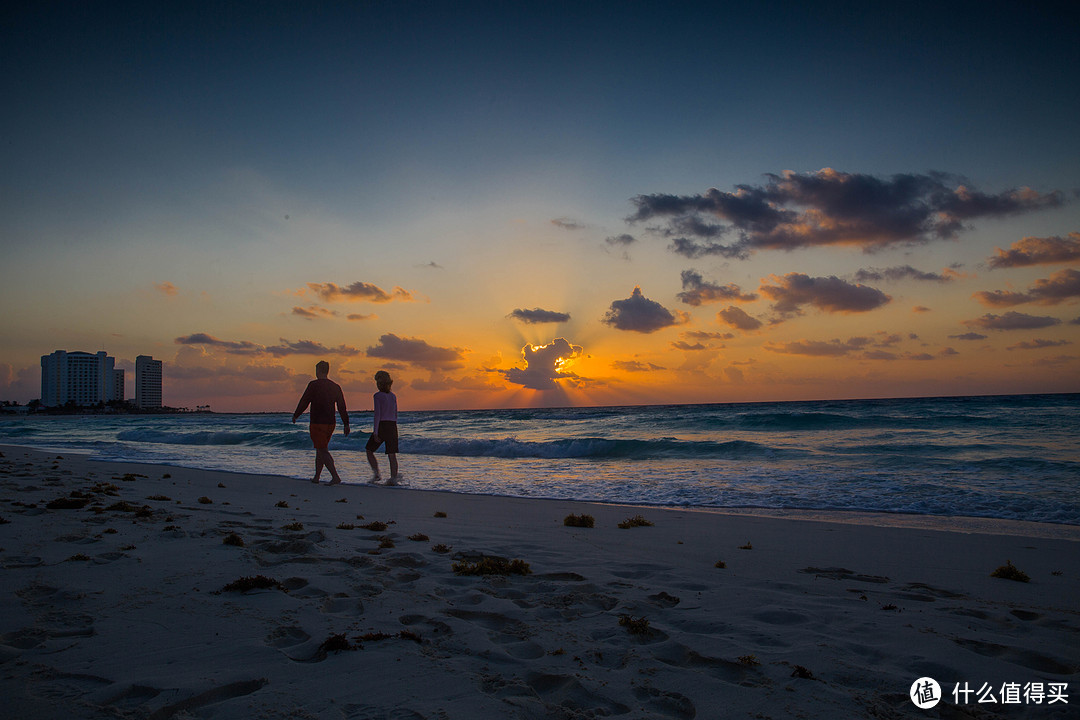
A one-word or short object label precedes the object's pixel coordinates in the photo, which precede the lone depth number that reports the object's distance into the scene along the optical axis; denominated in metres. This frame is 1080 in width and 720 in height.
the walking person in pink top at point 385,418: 12.25
